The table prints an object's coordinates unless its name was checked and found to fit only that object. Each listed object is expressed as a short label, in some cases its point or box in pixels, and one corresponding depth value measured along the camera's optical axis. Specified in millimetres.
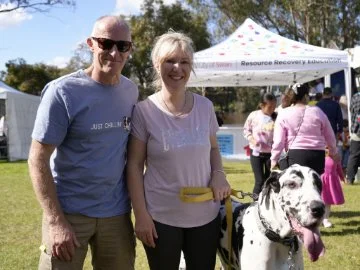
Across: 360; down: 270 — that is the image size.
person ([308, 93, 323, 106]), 12336
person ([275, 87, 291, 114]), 6289
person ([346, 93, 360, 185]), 9867
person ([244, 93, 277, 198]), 8078
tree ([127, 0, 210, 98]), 33250
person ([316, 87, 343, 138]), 11016
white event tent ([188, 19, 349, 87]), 11367
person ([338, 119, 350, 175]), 12904
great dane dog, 2947
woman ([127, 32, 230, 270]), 2912
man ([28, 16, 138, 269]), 2648
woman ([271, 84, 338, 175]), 6125
